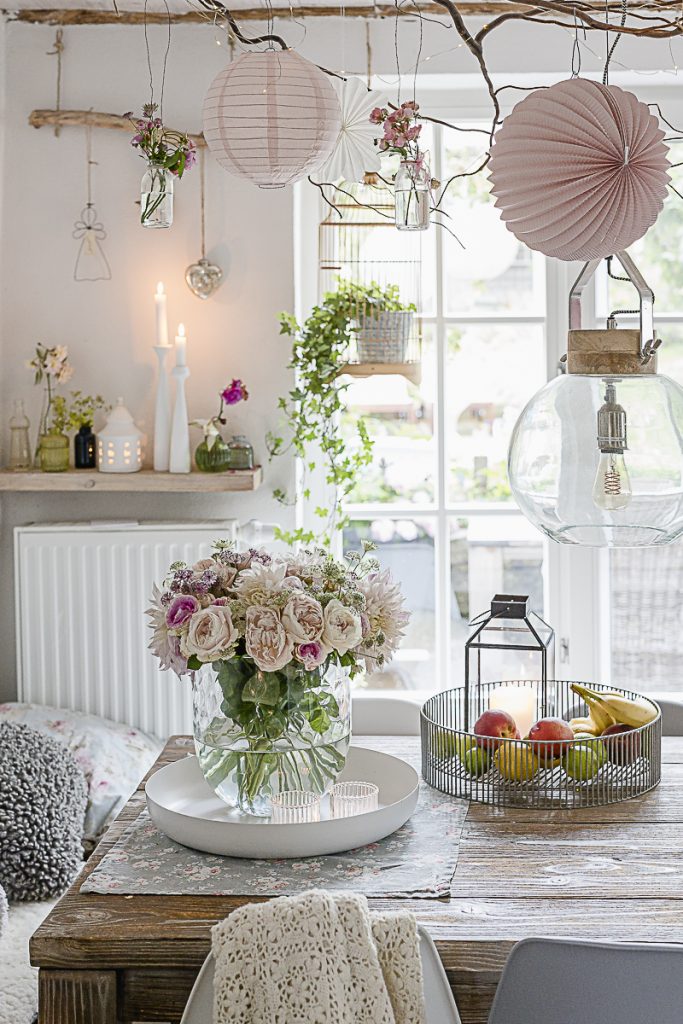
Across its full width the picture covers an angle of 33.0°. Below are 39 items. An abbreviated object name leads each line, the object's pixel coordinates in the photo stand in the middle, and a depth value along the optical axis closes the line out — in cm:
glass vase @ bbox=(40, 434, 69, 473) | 312
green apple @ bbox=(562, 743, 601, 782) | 187
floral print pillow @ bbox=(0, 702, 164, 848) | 265
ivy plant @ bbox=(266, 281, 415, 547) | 313
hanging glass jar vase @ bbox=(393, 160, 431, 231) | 200
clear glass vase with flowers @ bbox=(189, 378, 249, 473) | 310
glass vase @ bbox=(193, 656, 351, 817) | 170
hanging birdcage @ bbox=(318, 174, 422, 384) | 315
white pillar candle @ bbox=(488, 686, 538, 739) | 214
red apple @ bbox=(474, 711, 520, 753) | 192
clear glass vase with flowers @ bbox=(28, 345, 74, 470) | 312
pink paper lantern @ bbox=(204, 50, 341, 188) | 167
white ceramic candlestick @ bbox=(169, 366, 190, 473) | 310
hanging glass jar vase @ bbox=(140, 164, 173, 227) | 202
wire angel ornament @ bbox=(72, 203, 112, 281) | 319
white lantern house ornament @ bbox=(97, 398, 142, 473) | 311
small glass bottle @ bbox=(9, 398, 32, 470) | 317
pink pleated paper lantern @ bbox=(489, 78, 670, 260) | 137
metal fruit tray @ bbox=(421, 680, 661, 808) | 186
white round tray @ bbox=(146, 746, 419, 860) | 165
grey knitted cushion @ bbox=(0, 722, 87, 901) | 235
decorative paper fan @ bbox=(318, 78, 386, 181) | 257
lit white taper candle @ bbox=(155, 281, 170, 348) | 312
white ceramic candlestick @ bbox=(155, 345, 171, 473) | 314
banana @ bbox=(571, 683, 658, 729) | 197
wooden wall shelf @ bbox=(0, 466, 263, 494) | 307
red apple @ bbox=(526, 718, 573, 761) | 186
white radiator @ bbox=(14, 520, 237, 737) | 314
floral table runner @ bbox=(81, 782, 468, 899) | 155
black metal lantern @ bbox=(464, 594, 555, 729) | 332
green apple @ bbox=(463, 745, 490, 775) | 189
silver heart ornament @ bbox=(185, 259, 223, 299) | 317
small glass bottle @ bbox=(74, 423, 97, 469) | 315
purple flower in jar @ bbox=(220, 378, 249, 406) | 307
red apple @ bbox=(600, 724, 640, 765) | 190
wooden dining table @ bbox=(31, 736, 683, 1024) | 142
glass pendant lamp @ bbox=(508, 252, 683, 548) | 141
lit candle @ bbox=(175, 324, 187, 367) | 313
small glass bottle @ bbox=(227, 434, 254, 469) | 311
